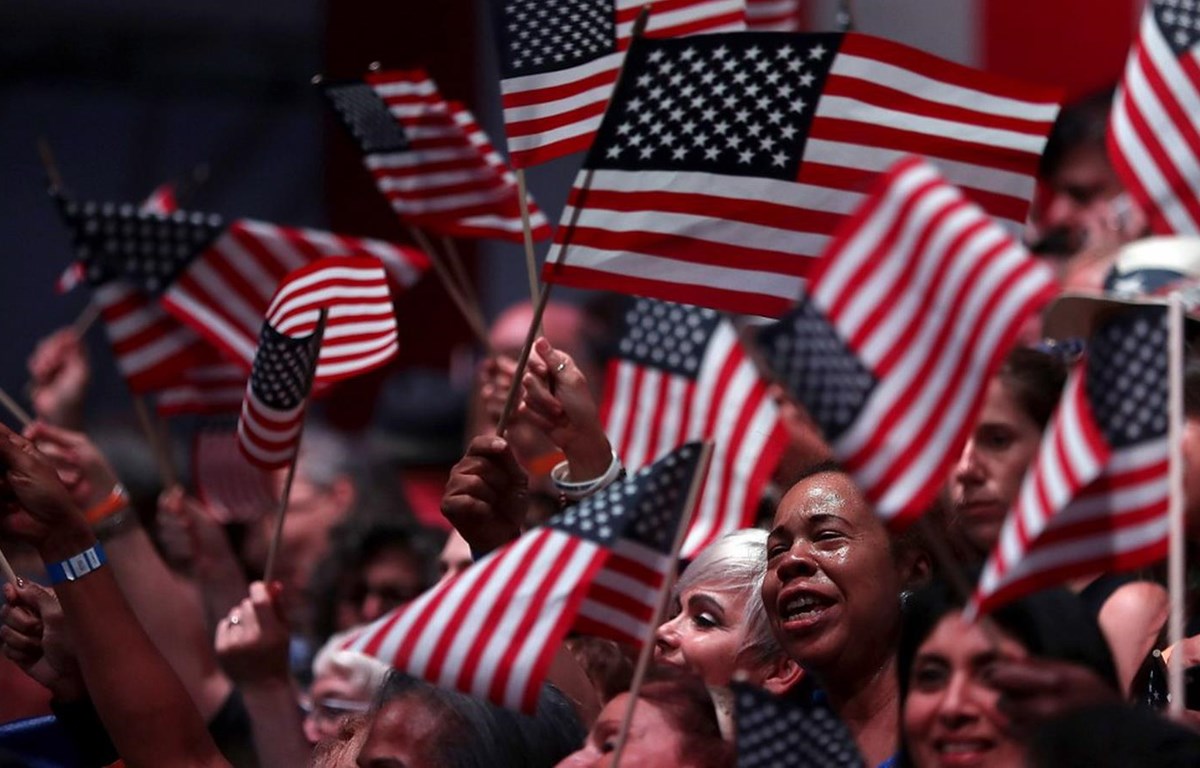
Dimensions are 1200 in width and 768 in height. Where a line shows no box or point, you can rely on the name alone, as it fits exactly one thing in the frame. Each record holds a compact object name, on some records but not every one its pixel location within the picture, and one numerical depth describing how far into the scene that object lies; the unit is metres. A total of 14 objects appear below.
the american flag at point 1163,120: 7.75
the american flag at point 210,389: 12.77
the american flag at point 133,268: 12.25
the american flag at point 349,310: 9.94
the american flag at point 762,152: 8.39
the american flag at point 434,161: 11.44
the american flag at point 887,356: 5.79
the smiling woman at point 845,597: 8.11
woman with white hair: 8.66
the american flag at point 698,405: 10.60
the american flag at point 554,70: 9.29
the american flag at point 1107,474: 5.79
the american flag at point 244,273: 12.07
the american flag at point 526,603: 6.66
